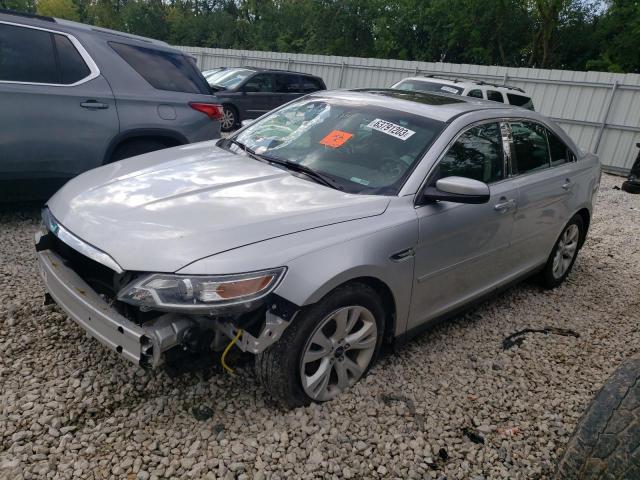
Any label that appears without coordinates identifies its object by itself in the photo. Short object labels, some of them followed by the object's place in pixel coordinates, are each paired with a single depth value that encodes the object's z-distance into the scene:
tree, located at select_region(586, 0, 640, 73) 23.41
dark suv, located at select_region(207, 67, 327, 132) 11.47
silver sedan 2.11
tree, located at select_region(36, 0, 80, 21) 45.25
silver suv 3.96
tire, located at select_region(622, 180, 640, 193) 9.78
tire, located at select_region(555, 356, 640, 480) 1.77
